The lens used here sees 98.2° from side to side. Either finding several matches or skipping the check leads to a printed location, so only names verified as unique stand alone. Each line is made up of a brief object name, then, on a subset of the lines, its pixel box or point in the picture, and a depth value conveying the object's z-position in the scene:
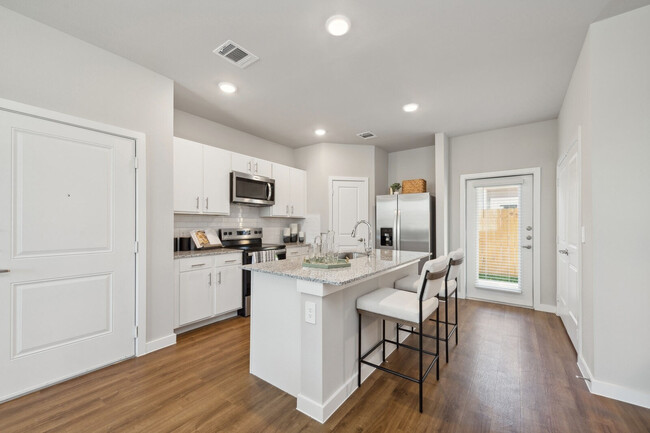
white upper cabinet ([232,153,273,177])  3.93
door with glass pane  4.10
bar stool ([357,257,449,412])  1.82
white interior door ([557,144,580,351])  2.60
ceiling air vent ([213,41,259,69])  2.32
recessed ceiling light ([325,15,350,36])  2.00
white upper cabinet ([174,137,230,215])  3.27
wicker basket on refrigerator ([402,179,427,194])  4.76
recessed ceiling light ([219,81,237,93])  2.92
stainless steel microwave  3.83
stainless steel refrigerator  4.54
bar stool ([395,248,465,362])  2.46
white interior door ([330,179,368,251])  4.95
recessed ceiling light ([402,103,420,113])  3.48
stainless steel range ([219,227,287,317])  3.65
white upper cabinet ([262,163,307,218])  4.58
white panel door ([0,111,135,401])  1.95
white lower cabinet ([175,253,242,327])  3.03
